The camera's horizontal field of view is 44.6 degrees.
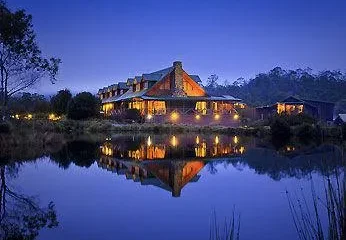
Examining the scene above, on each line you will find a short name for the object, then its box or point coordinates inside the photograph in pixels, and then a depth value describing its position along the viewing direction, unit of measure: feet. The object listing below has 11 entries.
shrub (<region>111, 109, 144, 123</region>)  210.59
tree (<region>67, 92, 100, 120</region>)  212.43
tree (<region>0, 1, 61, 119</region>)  98.63
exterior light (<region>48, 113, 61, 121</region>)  245.67
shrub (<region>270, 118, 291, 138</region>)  155.85
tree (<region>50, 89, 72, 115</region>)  245.86
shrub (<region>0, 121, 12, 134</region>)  100.65
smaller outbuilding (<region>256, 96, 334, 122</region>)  235.61
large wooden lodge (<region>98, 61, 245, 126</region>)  211.61
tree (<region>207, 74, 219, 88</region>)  599.57
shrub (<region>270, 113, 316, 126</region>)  159.15
